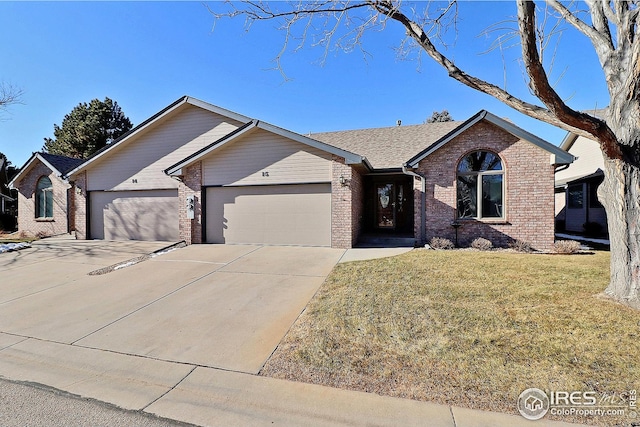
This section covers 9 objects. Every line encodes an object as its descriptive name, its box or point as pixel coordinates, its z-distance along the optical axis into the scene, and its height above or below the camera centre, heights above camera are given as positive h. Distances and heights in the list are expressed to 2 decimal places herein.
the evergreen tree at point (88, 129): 26.84 +8.24
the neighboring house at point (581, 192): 13.18 +0.87
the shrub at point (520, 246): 9.11 -1.22
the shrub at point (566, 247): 8.67 -1.22
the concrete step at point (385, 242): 10.15 -1.27
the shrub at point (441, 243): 9.34 -1.16
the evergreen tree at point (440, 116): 35.44 +11.96
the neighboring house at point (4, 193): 19.48 +1.20
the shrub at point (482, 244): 9.13 -1.16
